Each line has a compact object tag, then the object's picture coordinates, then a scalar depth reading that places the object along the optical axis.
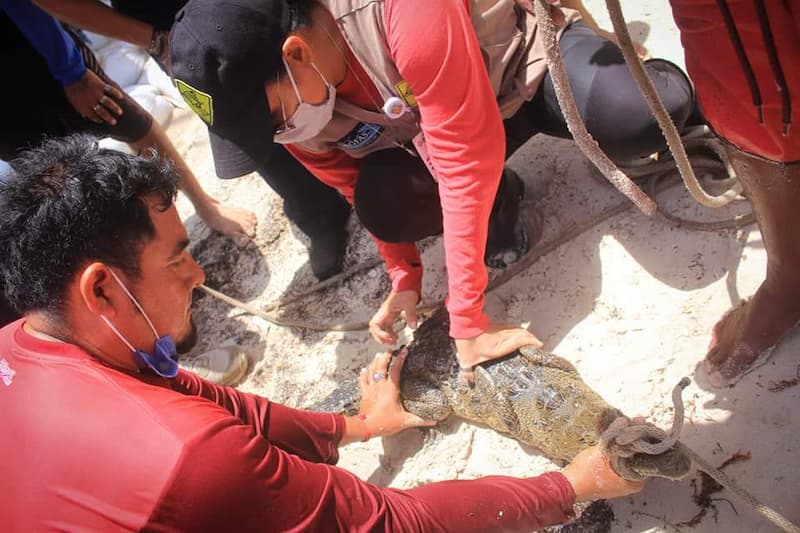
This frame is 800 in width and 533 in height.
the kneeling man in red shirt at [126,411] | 1.16
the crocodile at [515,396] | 1.68
